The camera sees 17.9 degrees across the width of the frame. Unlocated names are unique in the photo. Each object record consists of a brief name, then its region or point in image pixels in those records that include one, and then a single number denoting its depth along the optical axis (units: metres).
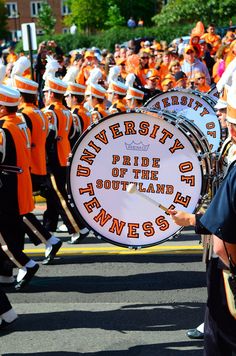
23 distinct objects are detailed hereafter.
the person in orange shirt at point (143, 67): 15.84
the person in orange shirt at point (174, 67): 15.18
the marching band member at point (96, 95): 9.89
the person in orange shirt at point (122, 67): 15.87
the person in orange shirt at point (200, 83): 13.21
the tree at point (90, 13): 63.50
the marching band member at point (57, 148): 8.30
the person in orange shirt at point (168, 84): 13.86
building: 80.94
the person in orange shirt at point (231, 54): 11.18
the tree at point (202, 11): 35.78
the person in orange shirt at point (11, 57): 19.65
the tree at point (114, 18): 58.67
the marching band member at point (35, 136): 7.35
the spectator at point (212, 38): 19.55
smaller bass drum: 9.33
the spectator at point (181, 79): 13.43
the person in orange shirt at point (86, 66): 15.54
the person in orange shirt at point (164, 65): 16.77
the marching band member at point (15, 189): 6.36
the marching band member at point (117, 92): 10.74
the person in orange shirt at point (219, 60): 13.92
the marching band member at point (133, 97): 10.80
